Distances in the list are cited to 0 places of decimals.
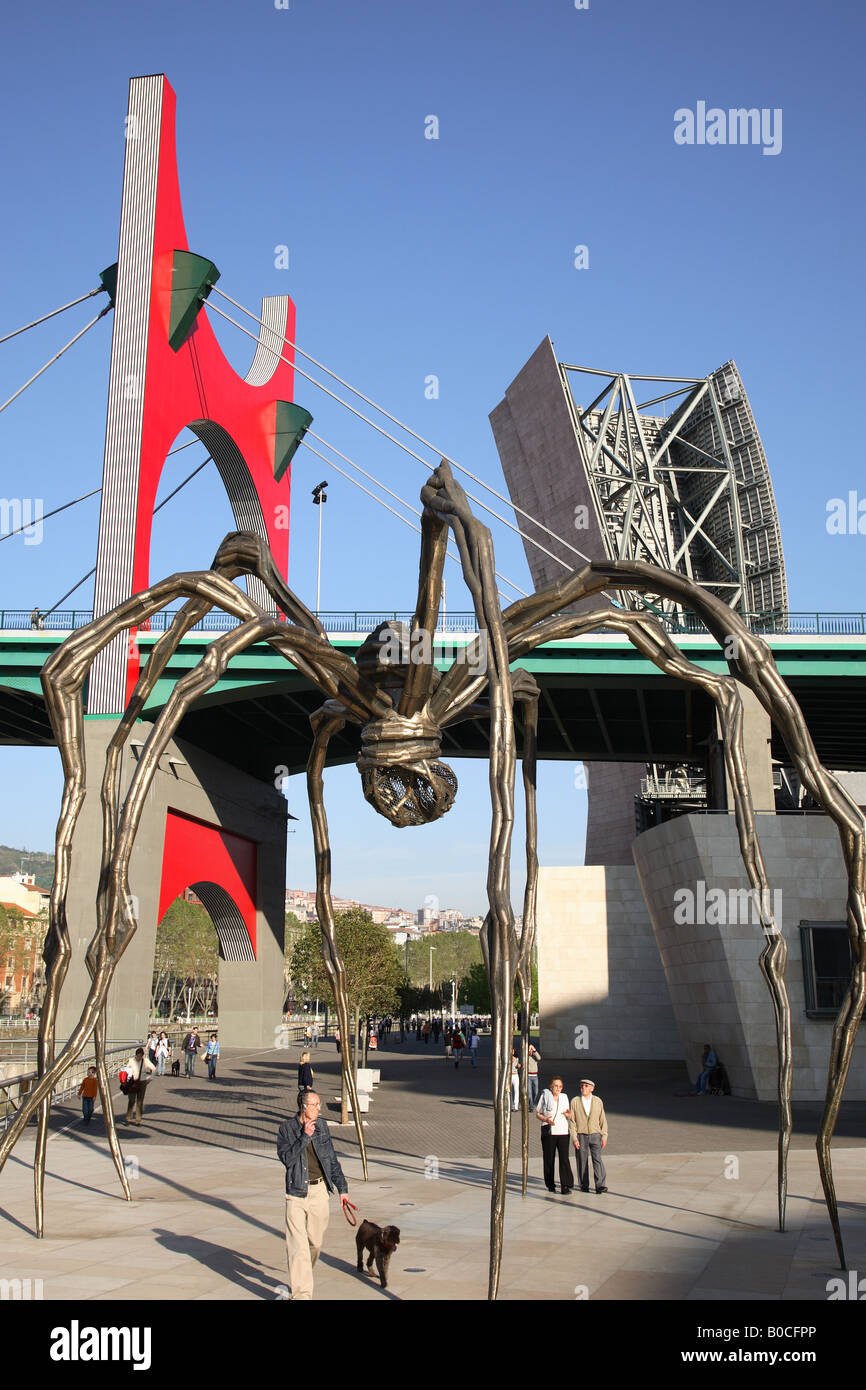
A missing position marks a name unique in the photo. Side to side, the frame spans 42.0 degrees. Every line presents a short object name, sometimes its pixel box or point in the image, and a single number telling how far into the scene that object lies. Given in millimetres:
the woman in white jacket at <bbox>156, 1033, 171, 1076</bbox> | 30719
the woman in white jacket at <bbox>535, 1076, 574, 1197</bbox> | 12625
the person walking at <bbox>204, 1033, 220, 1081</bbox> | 31370
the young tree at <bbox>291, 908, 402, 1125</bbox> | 36225
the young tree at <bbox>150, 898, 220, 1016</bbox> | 87062
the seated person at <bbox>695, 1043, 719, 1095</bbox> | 26094
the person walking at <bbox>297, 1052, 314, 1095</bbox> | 19586
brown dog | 8023
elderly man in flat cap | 12796
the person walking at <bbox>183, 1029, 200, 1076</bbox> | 32125
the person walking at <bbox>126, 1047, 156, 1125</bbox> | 19594
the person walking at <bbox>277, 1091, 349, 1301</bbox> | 7418
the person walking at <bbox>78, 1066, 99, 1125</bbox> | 19875
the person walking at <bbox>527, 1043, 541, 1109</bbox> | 20762
